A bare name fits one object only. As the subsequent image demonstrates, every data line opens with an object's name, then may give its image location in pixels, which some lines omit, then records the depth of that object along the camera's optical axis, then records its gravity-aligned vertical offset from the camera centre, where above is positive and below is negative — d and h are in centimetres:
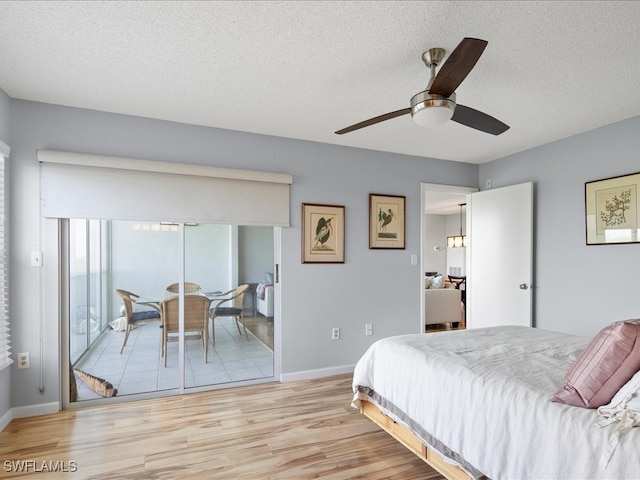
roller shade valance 288 +41
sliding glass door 306 -61
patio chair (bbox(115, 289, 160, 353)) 317 -63
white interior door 391 -21
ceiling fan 161 +76
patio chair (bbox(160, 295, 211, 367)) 329 -69
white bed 132 -74
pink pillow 142 -52
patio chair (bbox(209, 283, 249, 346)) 345 -65
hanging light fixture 855 -7
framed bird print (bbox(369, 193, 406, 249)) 407 +19
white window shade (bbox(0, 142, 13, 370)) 260 -35
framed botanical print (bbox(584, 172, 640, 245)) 307 +24
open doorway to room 620 -49
